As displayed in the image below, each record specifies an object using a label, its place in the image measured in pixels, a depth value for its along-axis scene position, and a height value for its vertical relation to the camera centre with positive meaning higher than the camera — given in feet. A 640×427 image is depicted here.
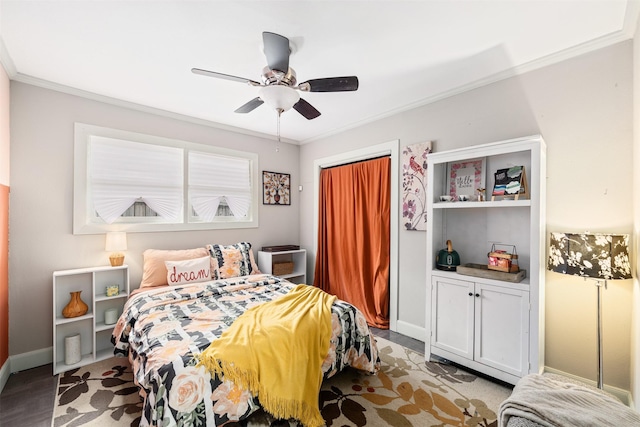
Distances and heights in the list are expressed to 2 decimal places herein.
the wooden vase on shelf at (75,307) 8.48 -2.94
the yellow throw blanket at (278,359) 5.41 -2.97
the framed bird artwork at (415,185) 10.01 +1.02
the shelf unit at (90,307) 8.45 -3.13
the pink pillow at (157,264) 9.77 -1.84
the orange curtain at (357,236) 11.59 -1.05
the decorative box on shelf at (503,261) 7.48 -1.29
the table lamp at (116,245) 9.27 -1.10
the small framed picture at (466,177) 8.69 +1.16
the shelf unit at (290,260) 13.16 -2.44
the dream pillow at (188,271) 9.83 -2.12
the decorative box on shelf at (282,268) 13.29 -2.64
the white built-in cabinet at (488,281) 6.82 -1.82
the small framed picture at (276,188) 14.12 +1.26
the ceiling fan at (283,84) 6.03 +3.01
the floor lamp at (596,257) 5.72 -0.91
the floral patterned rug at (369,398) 6.14 -4.53
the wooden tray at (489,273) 7.22 -1.60
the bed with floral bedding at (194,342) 4.92 -2.87
